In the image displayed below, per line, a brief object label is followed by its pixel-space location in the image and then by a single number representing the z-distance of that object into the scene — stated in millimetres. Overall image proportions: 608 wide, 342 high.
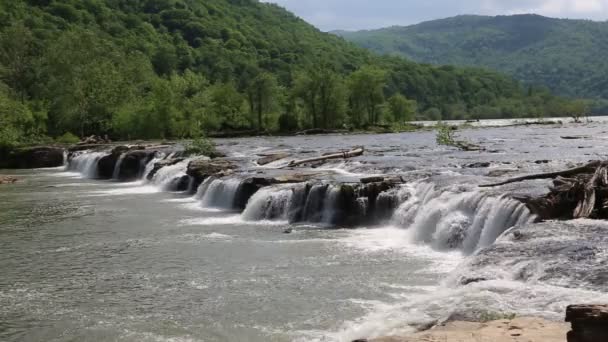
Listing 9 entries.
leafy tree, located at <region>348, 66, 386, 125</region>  93250
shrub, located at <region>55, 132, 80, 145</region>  66750
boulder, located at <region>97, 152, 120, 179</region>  46281
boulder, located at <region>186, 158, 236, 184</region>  33000
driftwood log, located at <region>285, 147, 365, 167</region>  34844
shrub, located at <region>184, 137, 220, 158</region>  43562
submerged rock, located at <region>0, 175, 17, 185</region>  41500
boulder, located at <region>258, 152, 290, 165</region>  37188
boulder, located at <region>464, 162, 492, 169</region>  28812
